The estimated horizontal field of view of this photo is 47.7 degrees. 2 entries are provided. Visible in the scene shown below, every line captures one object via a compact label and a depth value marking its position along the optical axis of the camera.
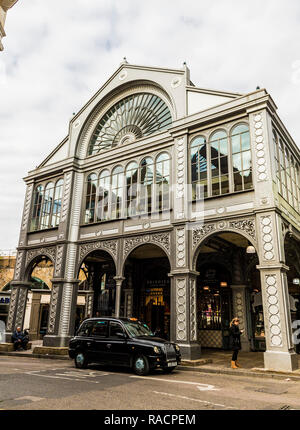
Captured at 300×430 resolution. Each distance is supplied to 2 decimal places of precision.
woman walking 11.54
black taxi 10.15
